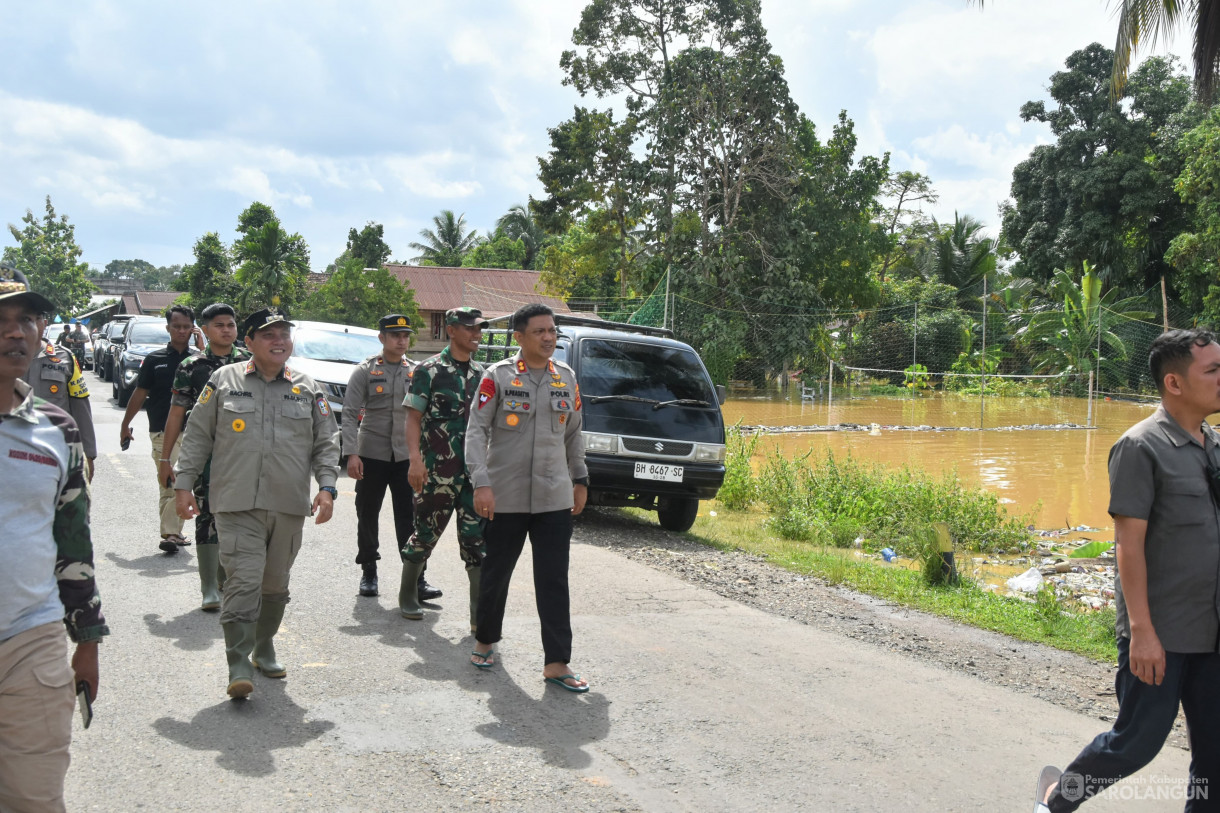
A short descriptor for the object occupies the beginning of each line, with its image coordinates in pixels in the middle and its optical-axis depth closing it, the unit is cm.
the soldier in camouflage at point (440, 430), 634
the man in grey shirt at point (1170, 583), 331
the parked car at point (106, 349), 2952
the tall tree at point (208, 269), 5317
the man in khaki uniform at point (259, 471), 489
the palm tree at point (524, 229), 6806
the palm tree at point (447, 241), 6838
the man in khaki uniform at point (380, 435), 712
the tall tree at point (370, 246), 5141
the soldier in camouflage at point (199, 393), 641
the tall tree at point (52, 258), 5962
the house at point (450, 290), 5300
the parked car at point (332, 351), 1380
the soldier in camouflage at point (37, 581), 262
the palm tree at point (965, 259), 5234
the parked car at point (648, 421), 992
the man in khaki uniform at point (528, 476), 533
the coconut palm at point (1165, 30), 1098
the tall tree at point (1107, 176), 3959
